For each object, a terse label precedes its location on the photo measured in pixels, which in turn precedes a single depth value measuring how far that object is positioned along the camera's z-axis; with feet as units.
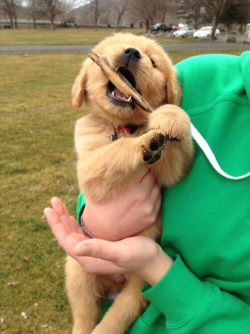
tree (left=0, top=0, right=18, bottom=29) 193.32
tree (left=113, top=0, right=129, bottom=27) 212.23
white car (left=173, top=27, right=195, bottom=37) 153.17
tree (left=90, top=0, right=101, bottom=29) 204.74
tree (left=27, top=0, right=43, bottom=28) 205.16
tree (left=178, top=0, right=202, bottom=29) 145.48
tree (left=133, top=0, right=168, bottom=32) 135.33
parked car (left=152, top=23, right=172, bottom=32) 174.44
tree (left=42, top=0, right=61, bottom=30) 191.31
